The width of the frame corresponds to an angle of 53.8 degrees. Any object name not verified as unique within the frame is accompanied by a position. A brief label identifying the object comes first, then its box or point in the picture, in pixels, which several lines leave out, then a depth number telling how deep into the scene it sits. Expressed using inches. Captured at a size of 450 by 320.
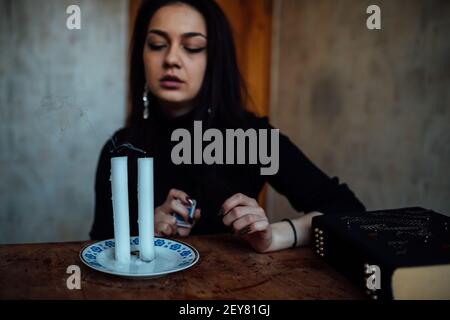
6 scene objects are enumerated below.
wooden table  25.7
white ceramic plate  26.8
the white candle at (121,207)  26.3
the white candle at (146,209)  26.8
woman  48.1
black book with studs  24.0
